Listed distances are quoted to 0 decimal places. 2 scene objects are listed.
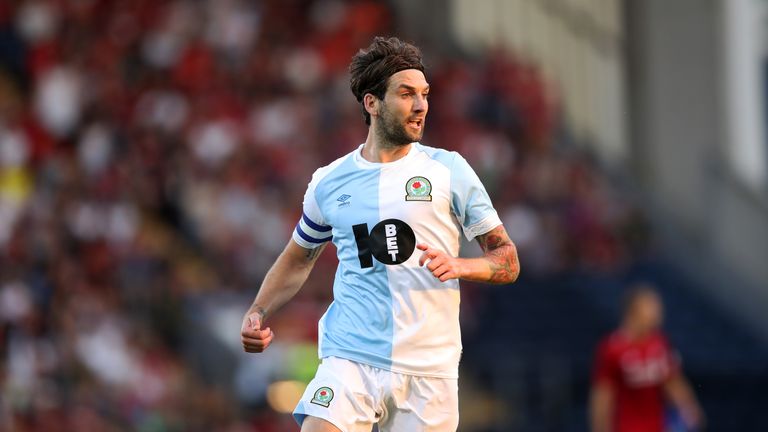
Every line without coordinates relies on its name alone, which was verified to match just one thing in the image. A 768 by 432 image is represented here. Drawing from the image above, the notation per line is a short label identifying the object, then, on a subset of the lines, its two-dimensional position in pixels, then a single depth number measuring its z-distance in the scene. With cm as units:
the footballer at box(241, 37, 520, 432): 1346
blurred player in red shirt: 2511
